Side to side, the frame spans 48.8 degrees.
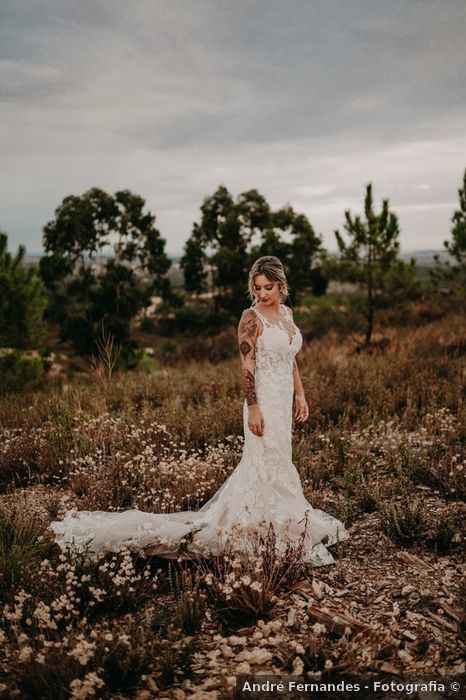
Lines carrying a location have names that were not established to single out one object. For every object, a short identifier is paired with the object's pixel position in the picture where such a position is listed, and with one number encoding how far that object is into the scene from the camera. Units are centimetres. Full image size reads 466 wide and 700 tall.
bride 372
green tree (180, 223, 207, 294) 3544
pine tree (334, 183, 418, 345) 1362
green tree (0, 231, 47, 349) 1030
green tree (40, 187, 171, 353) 3083
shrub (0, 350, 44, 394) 948
